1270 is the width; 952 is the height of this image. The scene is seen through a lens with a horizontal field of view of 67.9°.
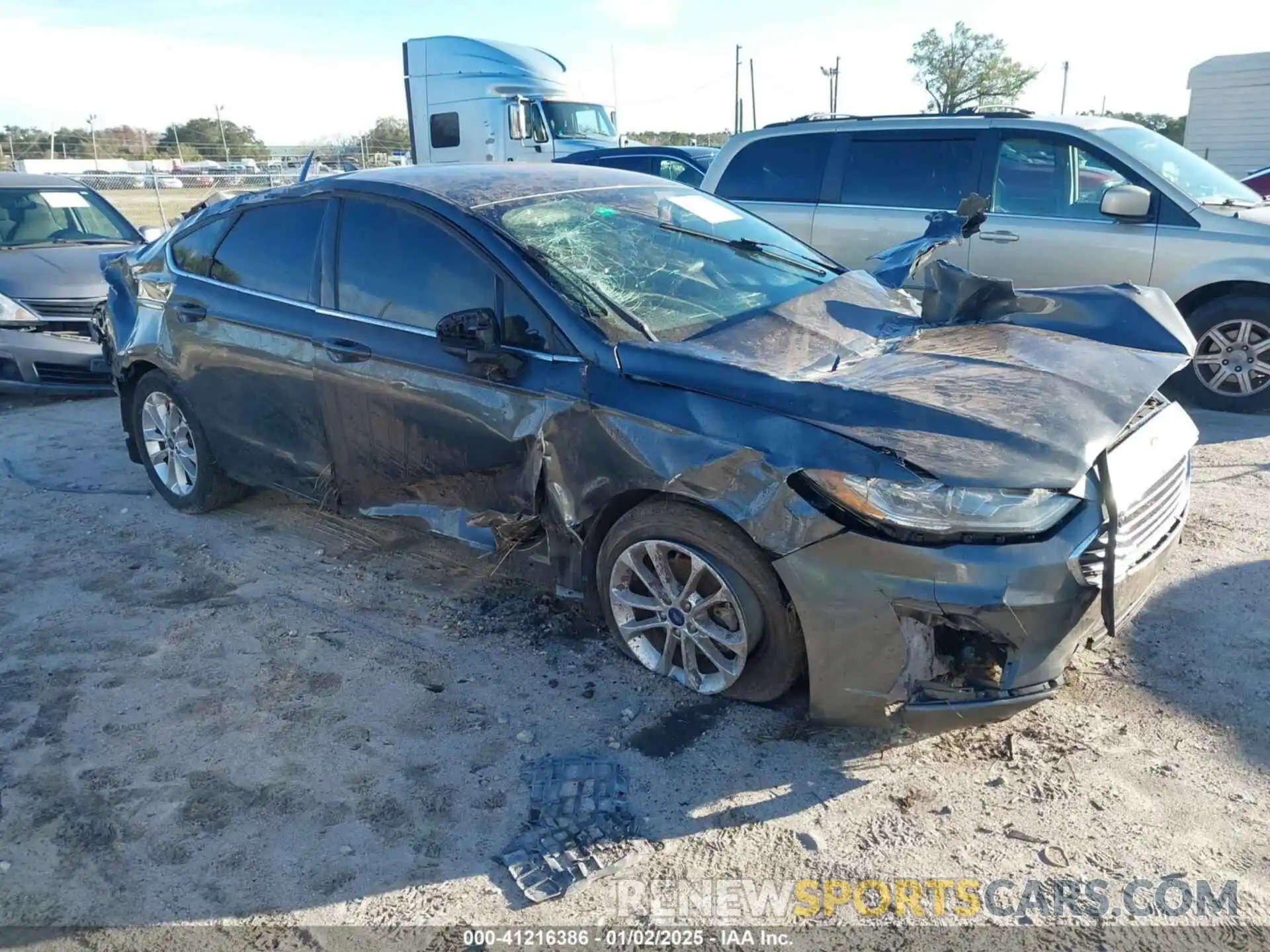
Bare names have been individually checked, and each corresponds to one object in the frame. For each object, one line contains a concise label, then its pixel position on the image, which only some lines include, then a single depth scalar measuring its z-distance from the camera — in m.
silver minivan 6.07
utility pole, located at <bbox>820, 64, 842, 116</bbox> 46.53
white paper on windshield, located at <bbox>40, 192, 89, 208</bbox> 8.81
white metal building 24.39
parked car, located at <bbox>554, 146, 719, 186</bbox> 12.92
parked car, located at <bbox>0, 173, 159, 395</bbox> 7.56
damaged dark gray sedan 2.69
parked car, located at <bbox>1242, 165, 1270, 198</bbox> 11.28
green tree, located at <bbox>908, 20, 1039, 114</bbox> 45.50
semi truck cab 15.58
